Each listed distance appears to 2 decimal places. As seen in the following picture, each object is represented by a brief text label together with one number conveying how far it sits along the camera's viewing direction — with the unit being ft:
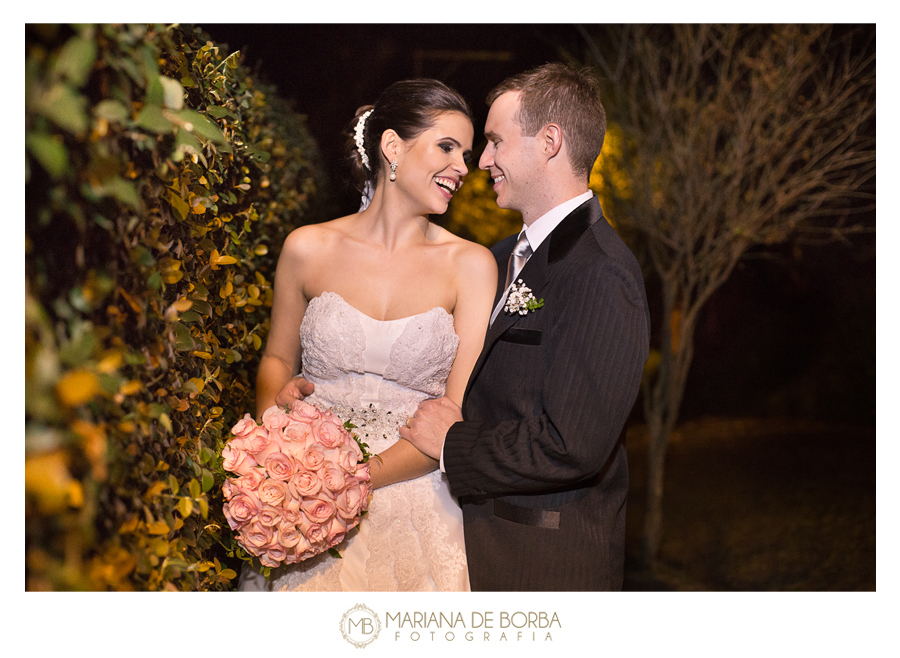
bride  7.20
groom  6.57
